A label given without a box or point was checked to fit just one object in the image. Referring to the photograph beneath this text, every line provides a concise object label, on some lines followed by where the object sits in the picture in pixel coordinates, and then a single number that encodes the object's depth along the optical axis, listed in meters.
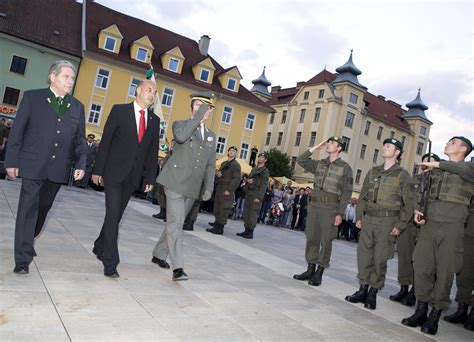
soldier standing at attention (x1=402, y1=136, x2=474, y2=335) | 4.98
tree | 49.00
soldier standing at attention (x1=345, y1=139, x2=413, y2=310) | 5.59
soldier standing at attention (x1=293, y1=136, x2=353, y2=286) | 6.47
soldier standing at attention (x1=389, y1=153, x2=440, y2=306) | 6.68
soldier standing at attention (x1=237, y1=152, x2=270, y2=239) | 11.44
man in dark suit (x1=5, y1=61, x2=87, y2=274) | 4.18
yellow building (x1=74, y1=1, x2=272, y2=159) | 35.19
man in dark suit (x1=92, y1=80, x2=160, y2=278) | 4.70
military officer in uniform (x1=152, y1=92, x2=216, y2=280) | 5.02
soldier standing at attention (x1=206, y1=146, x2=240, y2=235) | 10.73
